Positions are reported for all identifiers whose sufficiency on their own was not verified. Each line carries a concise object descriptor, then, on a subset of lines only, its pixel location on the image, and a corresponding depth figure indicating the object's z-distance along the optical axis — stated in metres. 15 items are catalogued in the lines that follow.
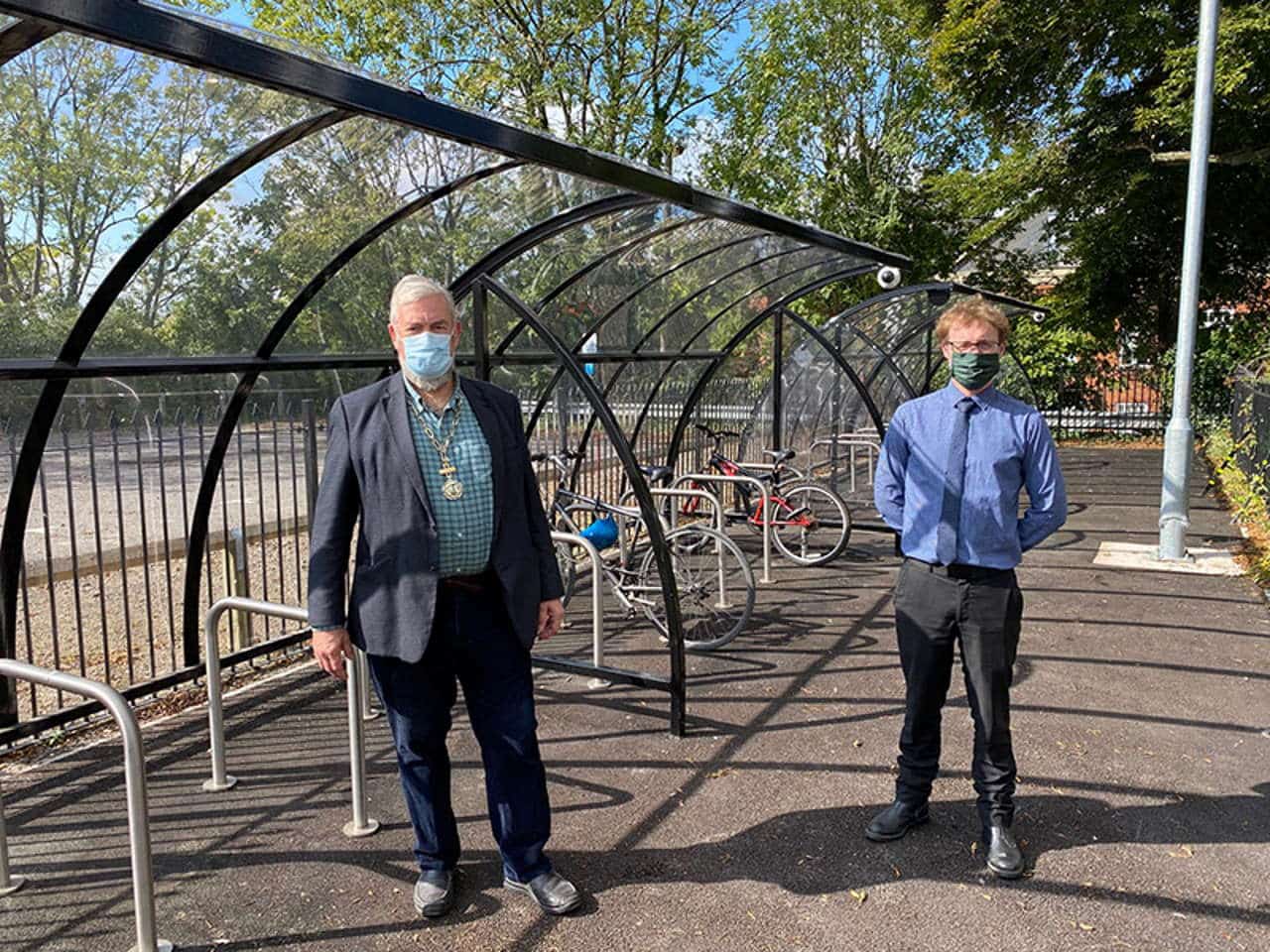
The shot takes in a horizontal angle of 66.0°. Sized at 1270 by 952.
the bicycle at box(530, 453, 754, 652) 5.70
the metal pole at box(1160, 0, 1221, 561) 7.32
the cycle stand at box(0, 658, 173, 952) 2.40
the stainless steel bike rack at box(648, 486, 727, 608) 6.02
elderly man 2.70
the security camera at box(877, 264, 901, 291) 8.70
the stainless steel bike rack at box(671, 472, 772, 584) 7.29
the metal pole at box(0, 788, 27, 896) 3.01
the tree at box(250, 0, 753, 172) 19.62
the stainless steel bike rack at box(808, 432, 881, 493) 10.55
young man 3.05
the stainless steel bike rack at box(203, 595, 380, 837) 3.32
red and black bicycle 8.01
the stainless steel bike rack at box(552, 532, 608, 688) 4.86
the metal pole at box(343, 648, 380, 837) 3.33
